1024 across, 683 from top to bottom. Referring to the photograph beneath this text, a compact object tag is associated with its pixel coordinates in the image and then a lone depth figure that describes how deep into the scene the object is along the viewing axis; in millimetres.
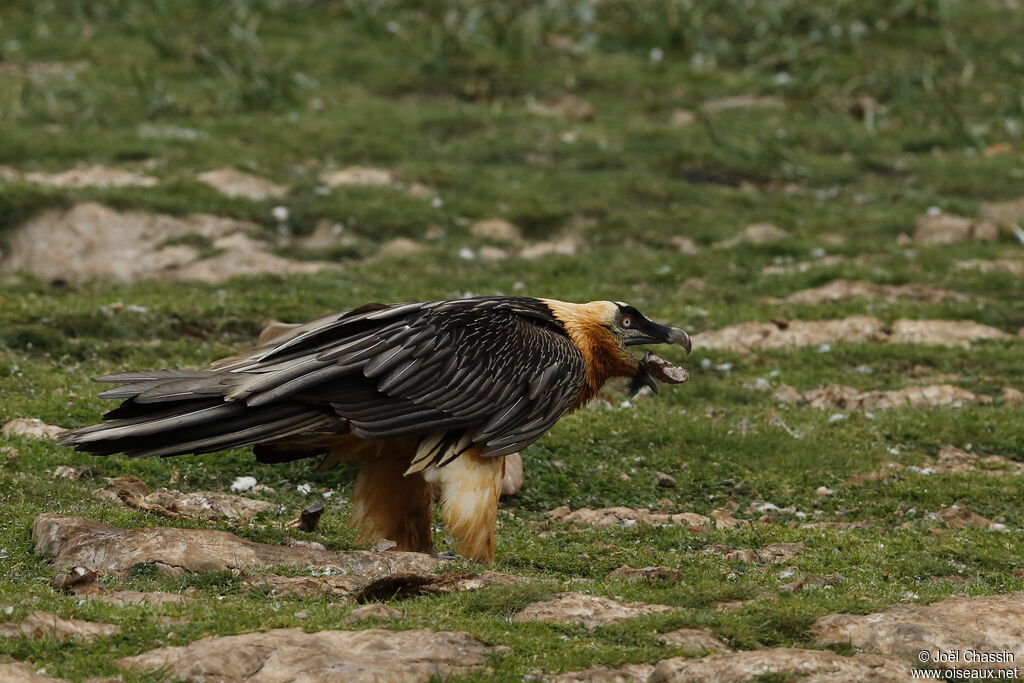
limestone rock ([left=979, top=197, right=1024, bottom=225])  39094
